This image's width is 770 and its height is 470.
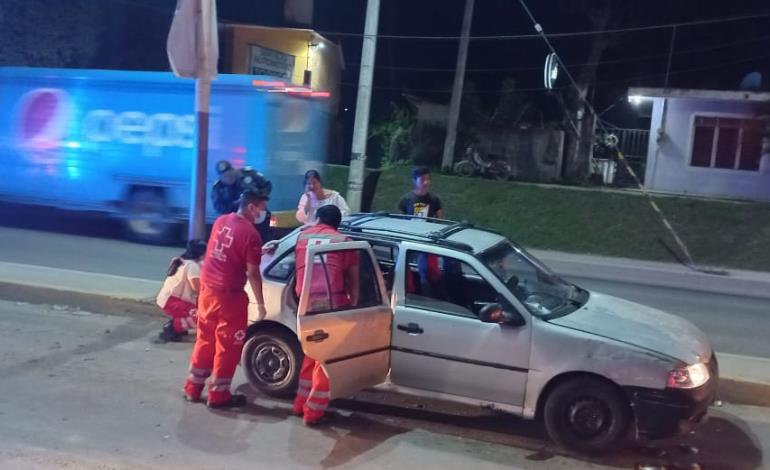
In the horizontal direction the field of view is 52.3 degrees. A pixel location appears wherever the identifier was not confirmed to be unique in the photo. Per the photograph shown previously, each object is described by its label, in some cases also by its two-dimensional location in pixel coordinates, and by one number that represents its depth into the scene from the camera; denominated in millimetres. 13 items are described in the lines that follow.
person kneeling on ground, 7160
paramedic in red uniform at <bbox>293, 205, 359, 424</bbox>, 5359
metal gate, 27656
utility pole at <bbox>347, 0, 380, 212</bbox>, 17047
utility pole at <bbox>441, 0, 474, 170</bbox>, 23047
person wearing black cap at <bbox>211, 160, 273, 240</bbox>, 8594
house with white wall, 23562
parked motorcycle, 24000
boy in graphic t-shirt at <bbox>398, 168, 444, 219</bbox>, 8148
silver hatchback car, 5066
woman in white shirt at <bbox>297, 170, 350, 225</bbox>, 8648
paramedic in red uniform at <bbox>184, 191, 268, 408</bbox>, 5559
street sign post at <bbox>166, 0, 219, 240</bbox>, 7590
